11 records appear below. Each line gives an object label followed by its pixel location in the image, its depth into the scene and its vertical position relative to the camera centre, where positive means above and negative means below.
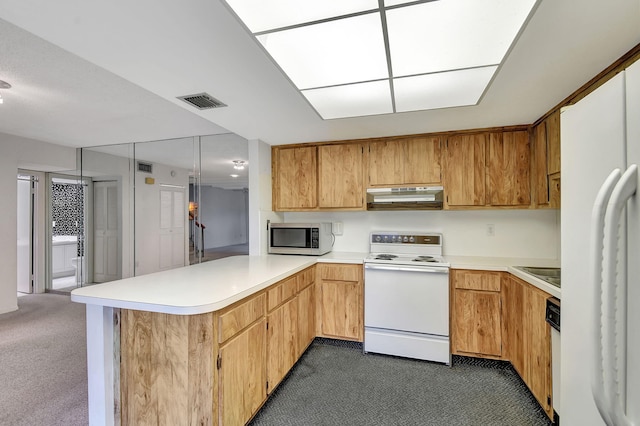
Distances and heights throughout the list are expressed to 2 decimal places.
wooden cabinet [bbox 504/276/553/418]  1.78 -0.90
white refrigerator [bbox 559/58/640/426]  0.66 -0.12
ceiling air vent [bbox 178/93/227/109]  1.99 +0.81
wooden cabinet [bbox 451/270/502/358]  2.42 -0.89
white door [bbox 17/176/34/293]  4.44 -0.35
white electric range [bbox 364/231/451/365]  2.48 -0.87
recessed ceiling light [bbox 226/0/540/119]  1.14 +0.82
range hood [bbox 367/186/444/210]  2.87 +0.14
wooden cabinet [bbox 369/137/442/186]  2.85 +0.52
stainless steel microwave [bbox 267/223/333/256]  3.00 -0.29
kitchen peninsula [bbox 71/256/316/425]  1.40 -0.69
